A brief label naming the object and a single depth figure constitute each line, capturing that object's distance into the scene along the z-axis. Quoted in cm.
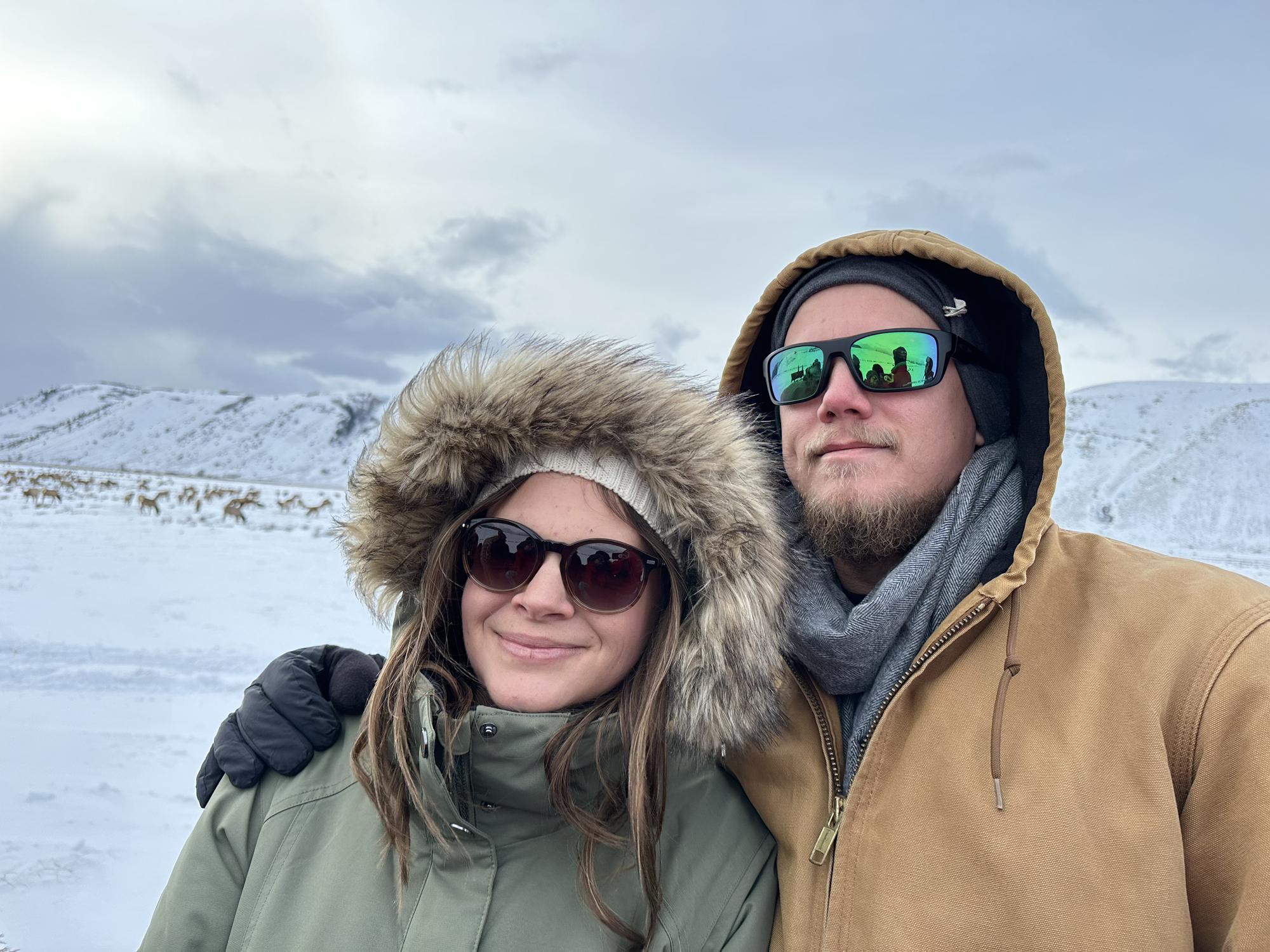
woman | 50
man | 45
